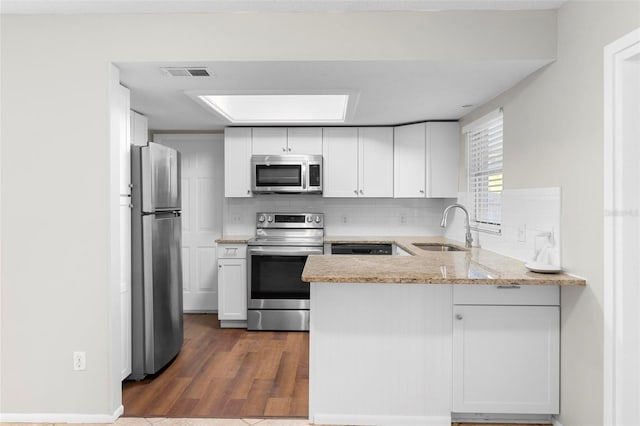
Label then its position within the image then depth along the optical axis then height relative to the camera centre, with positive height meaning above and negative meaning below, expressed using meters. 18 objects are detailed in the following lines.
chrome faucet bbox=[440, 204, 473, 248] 3.51 -0.22
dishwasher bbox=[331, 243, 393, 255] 4.26 -0.40
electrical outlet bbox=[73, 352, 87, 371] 2.39 -0.89
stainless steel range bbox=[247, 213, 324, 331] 4.12 -0.78
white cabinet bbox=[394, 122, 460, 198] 4.13 +0.53
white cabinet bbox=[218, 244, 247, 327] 4.21 -0.75
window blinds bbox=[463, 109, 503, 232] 3.23 +0.35
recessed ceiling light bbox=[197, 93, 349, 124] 4.20 +1.06
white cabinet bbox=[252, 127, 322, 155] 4.44 +0.76
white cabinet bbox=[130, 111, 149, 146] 3.39 +0.70
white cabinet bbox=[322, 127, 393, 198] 4.44 +0.54
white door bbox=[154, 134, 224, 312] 4.86 -0.11
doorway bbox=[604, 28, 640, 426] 1.81 -0.09
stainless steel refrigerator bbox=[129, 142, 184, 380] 2.85 -0.37
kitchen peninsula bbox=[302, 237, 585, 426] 2.26 -0.78
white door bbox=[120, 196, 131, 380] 2.72 -0.49
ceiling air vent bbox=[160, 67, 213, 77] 2.49 +0.86
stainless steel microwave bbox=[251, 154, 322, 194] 4.33 +0.38
